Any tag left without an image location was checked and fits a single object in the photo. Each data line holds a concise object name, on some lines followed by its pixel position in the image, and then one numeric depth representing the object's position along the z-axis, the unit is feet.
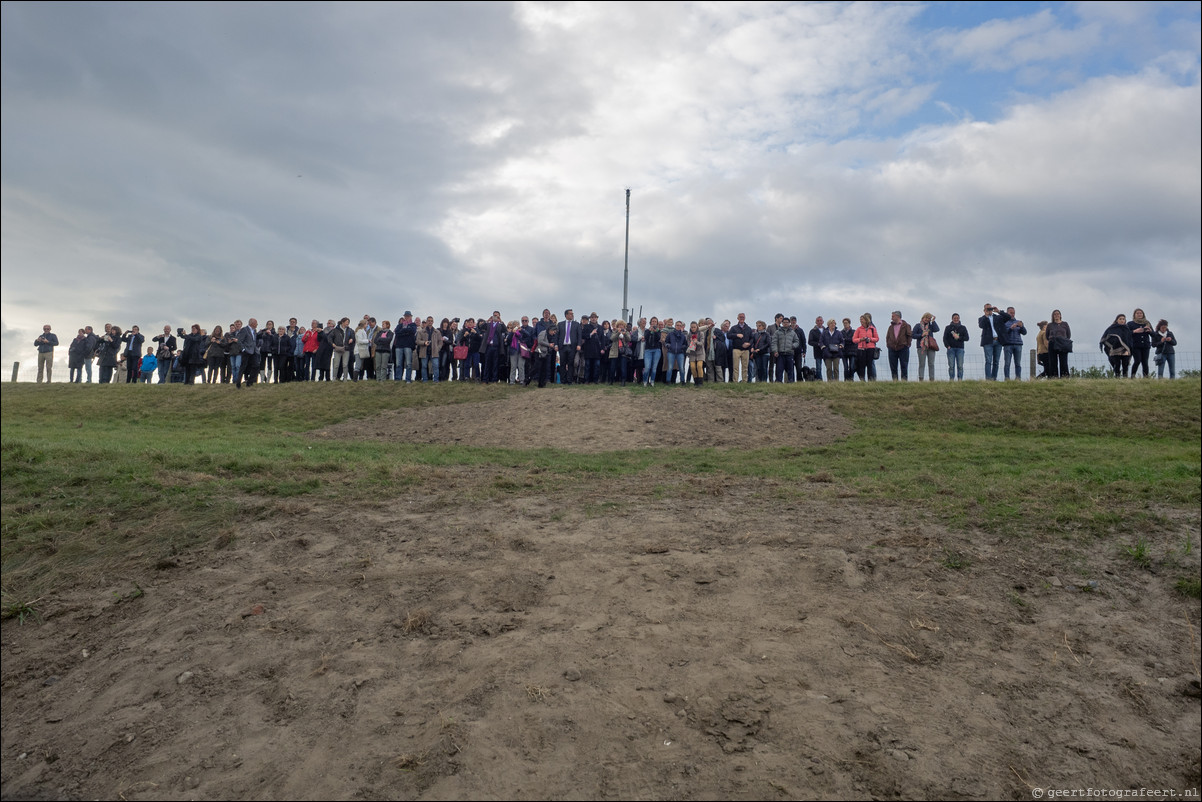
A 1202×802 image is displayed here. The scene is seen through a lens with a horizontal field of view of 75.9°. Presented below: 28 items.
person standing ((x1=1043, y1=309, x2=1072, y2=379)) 78.33
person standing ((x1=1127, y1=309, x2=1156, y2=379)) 74.33
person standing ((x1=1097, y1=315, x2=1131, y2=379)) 75.82
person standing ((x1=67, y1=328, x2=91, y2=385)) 103.45
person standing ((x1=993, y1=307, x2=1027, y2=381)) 77.46
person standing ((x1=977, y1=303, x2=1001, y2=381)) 78.38
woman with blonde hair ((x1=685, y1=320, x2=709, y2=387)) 84.17
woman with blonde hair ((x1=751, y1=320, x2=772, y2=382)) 87.10
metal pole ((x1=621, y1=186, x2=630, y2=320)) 136.05
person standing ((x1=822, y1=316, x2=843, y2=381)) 84.33
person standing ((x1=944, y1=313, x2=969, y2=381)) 79.36
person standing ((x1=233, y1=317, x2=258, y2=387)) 91.15
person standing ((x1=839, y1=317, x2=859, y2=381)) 83.76
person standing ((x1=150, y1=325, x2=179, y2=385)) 99.50
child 103.45
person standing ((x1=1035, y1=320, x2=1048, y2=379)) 80.18
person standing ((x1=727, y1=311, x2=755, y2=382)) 87.56
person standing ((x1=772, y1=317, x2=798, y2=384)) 85.56
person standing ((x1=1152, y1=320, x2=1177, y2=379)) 74.87
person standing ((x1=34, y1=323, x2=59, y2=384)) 104.42
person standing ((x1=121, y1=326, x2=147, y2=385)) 100.99
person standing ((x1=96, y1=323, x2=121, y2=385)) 99.55
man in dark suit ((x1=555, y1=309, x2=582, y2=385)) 87.10
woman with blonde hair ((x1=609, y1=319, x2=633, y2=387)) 86.99
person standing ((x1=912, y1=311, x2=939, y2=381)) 80.69
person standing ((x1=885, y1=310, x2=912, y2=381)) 80.69
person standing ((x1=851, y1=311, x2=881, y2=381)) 81.92
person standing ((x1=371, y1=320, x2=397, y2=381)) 92.02
